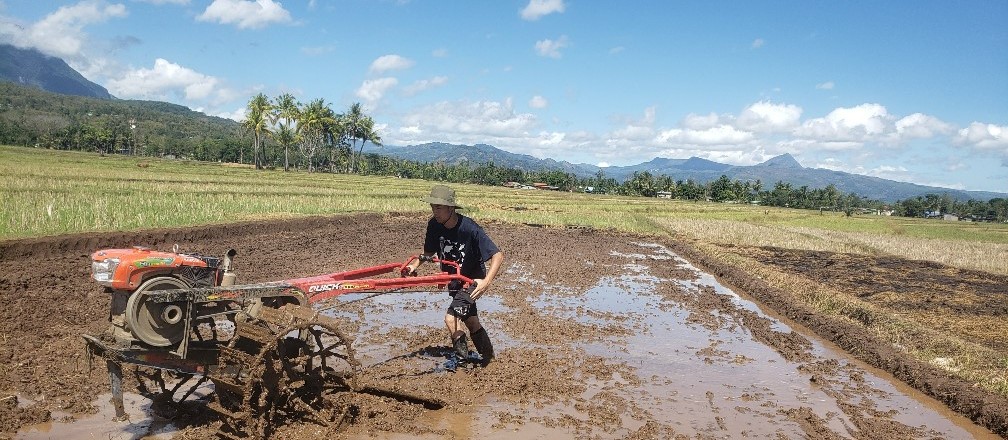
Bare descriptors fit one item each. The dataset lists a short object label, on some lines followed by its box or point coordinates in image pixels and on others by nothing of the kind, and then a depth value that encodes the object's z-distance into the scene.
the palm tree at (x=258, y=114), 79.06
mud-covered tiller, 4.48
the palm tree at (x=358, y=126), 99.00
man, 6.29
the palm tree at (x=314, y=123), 83.75
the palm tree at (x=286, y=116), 82.50
